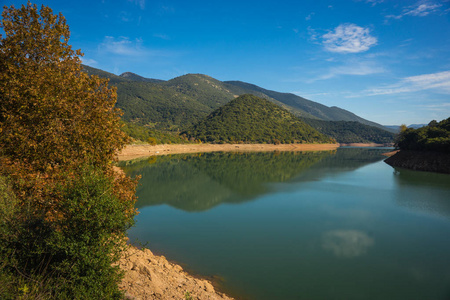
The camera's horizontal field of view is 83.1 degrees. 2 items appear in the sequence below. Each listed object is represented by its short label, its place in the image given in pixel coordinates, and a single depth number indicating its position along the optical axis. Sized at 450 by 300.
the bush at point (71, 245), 6.56
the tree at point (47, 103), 8.91
